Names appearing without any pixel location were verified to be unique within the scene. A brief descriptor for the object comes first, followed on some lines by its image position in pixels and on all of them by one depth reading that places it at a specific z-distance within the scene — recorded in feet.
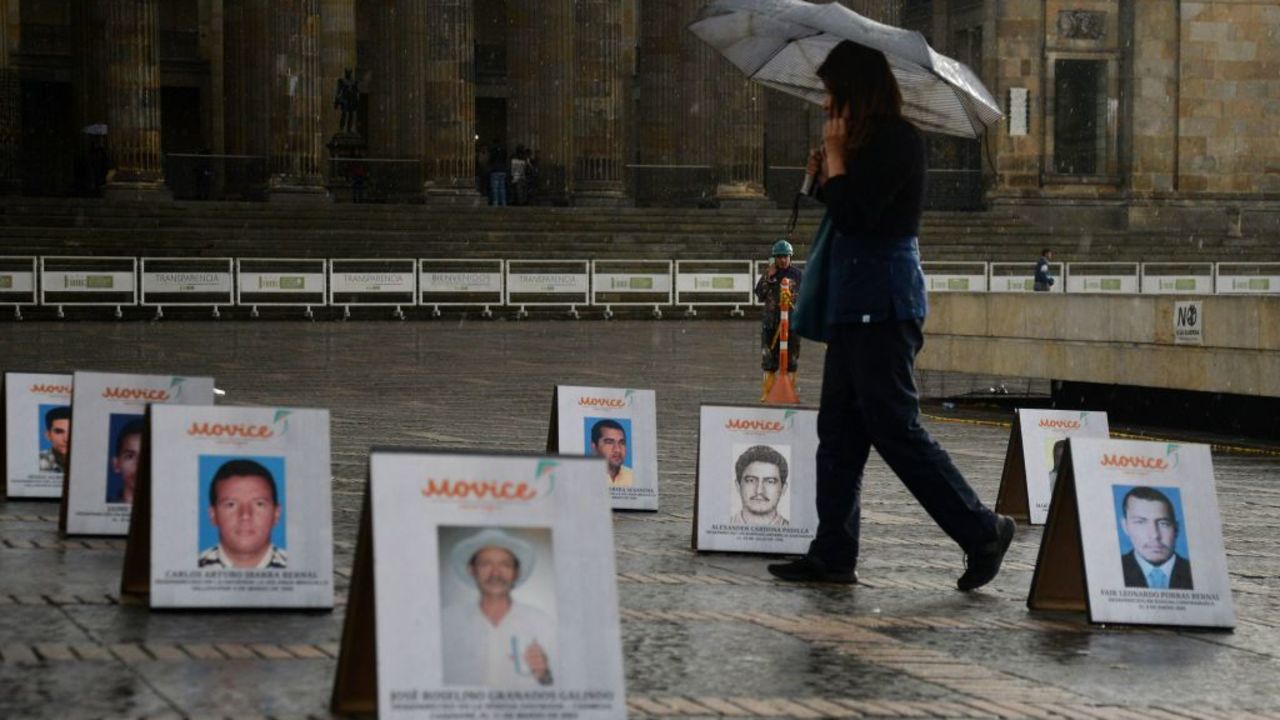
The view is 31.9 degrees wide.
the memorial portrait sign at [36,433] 36.45
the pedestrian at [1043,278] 144.05
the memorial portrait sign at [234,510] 24.67
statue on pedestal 182.70
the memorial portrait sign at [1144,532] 26.53
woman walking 27.99
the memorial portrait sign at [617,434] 36.60
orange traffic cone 69.97
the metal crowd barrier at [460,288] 144.05
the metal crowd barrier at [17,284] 131.64
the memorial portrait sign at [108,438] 30.86
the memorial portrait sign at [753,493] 32.19
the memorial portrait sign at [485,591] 17.98
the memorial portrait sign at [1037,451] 36.94
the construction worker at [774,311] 72.54
